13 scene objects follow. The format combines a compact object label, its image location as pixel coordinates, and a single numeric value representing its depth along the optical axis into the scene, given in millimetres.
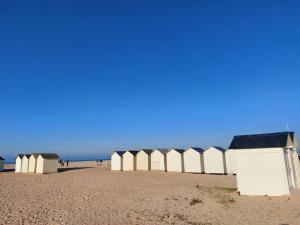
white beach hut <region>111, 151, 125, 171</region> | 48750
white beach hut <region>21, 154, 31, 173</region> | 47559
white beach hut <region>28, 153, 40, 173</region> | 46078
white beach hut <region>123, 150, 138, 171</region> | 47438
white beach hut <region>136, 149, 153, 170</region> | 46606
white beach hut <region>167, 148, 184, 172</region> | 42438
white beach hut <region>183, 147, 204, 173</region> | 40625
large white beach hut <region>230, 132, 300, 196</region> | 18875
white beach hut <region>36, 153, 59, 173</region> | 44219
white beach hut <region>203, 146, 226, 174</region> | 38875
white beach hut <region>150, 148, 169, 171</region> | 44656
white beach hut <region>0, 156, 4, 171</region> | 51184
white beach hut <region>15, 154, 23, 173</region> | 48806
